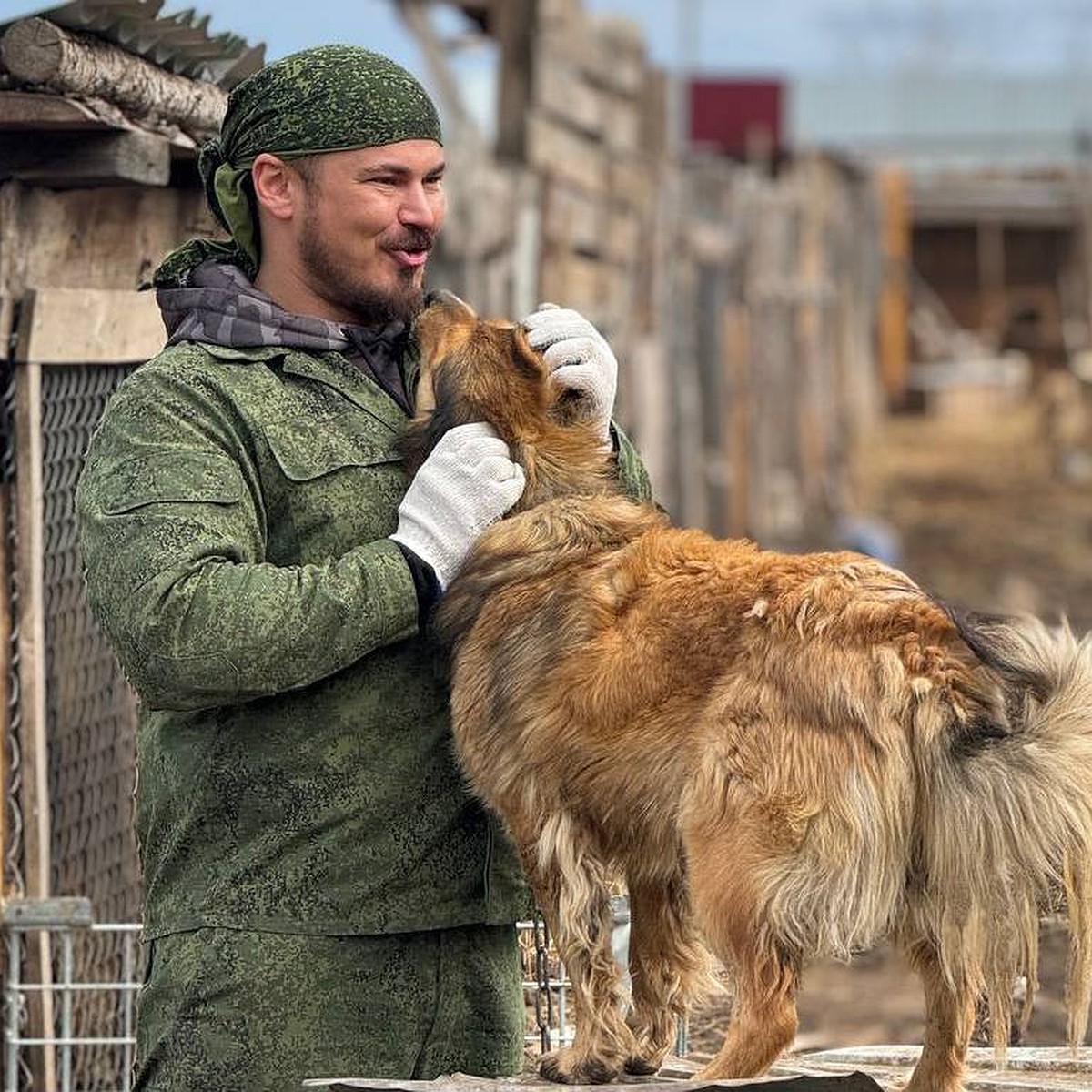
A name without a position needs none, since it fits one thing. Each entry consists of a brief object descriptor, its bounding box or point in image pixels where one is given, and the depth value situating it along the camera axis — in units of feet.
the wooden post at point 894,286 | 89.66
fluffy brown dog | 10.41
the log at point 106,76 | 14.34
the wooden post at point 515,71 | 35.73
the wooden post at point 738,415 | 52.90
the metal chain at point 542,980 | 12.72
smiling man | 11.27
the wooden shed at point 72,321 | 15.02
